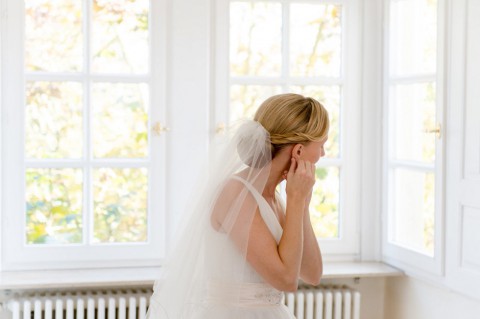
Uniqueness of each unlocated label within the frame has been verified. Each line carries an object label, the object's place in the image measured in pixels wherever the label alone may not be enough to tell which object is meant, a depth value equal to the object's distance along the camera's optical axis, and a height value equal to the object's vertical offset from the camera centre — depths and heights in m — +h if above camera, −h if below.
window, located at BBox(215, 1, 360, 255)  4.18 +0.37
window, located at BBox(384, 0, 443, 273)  3.74 +0.05
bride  2.49 -0.27
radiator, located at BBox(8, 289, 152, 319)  3.76 -0.78
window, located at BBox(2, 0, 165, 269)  3.93 +0.03
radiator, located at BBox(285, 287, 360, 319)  4.06 -0.82
